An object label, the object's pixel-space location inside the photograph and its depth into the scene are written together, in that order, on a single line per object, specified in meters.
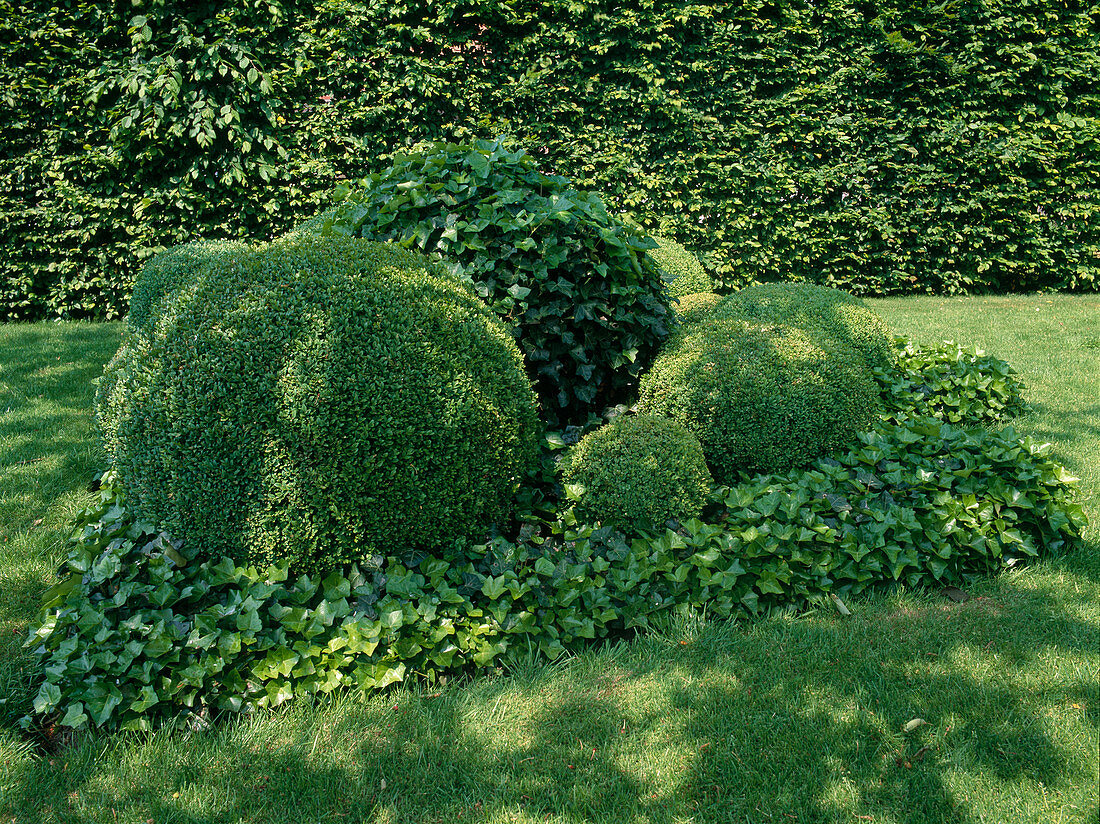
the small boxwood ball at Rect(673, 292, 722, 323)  4.91
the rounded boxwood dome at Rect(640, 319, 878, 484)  4.03
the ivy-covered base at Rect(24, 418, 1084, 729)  2.88
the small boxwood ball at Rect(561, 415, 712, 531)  3.57
